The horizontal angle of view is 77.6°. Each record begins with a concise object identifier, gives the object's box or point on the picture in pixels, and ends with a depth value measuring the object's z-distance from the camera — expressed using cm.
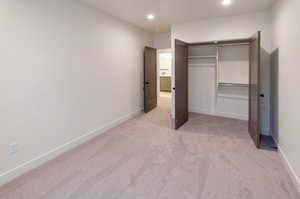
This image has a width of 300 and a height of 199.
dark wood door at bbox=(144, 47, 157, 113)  562
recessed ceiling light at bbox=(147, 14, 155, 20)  412
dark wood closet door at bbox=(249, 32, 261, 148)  307
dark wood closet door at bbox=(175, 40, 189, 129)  413
